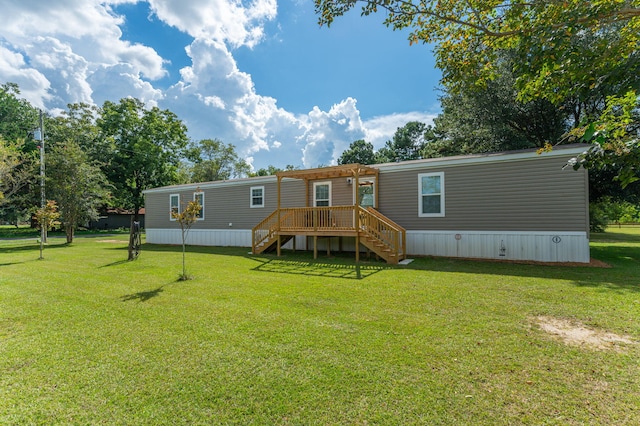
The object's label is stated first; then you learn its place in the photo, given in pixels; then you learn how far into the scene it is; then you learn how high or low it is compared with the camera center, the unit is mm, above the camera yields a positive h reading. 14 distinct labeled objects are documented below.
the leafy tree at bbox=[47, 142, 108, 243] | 16312 +1924
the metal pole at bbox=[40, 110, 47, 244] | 16031 +2441
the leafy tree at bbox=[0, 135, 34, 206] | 14150 +2587
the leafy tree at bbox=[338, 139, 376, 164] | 38469 +8179
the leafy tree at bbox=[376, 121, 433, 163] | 36344 +8993
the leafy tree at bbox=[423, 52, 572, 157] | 13383 +4653
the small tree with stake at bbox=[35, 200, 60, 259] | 11311 +140
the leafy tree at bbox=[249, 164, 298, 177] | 46619 +7968
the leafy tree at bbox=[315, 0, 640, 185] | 2868 +2273
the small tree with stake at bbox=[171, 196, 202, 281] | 7281 +78
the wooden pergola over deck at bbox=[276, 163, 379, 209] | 9758 +1588
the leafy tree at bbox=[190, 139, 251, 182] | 36406 +7126
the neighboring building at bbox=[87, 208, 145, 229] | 32344 -15
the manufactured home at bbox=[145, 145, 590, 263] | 8375 +242
